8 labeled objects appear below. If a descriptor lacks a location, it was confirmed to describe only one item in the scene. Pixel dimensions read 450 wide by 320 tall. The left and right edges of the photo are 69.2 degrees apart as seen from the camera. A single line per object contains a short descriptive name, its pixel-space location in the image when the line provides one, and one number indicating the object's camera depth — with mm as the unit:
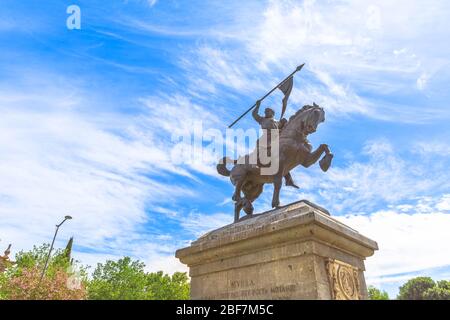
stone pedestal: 4430
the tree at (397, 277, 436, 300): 54131
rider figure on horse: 7094
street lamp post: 20766
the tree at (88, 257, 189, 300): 33281
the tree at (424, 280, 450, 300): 48653
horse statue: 6473
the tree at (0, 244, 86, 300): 25156
